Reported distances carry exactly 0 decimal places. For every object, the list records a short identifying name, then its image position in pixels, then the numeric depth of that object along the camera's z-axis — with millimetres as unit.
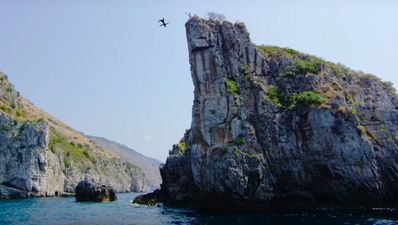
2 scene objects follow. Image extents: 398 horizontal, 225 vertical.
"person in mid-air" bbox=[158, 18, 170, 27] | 45188
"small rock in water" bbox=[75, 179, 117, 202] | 97875
